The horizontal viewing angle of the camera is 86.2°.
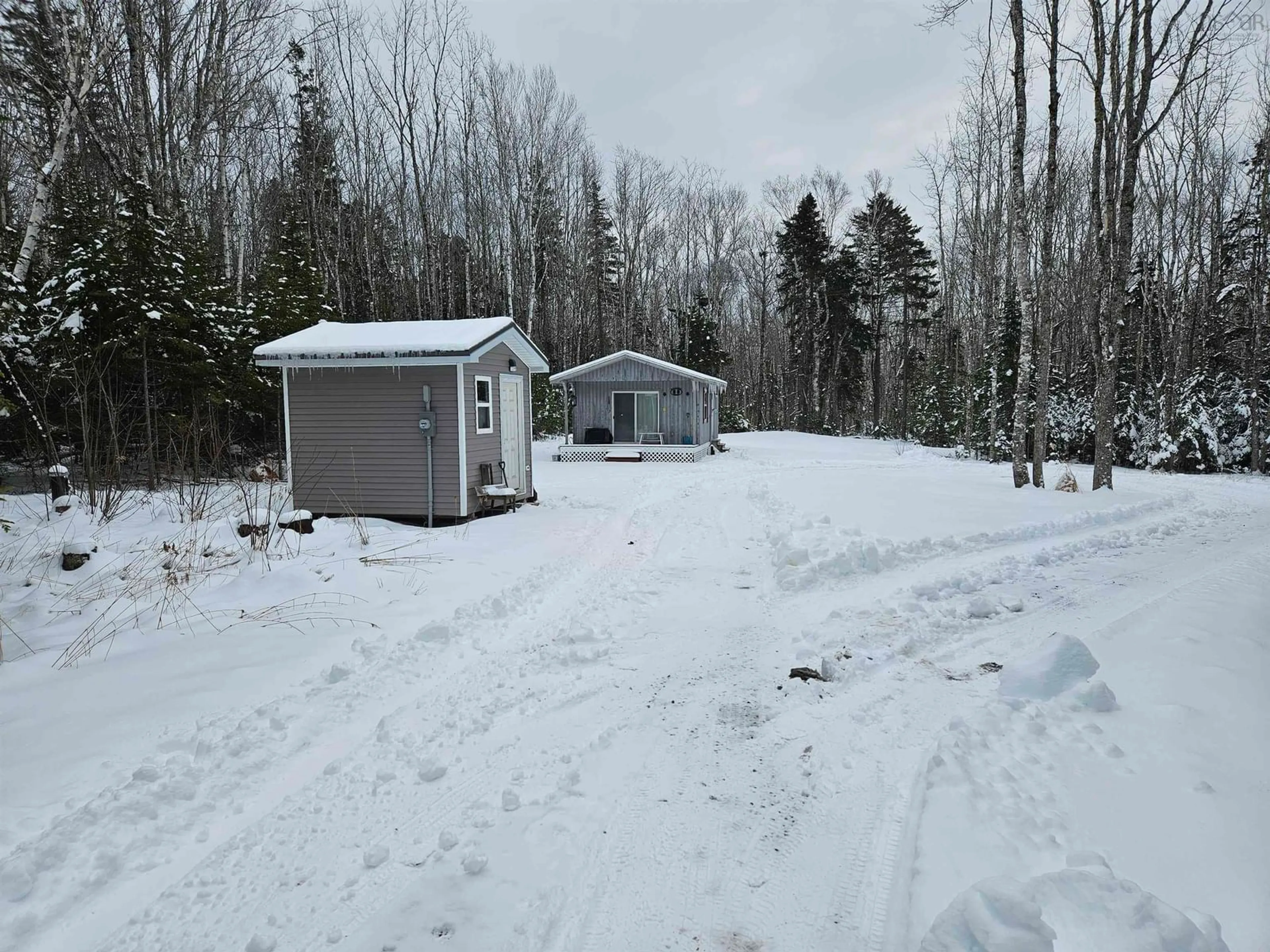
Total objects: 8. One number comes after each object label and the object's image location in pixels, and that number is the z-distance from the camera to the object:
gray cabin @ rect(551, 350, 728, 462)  22.17
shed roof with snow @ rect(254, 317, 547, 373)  9.73
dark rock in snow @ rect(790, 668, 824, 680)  4.20
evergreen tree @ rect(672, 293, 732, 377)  31.67
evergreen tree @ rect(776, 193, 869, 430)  31.80
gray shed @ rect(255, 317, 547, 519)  9.92
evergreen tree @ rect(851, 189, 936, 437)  32.50
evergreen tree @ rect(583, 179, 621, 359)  34.66
